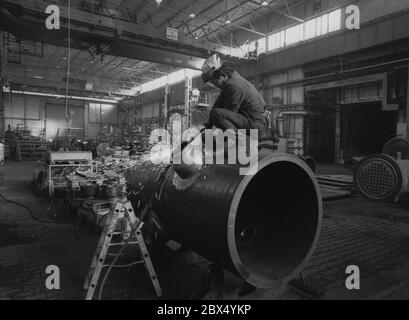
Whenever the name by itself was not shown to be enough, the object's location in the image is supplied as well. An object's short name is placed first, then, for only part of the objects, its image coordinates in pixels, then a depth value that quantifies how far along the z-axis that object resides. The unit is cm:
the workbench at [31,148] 1652
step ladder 223
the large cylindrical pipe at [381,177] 537
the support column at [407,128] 680
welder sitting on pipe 269
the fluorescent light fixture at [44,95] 2574
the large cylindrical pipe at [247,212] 183
